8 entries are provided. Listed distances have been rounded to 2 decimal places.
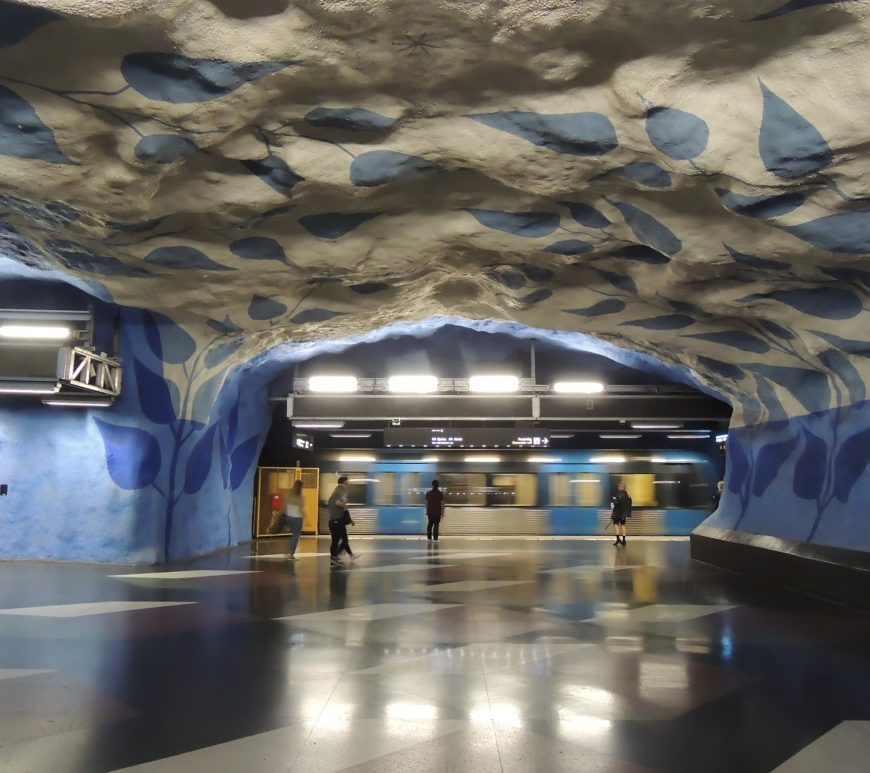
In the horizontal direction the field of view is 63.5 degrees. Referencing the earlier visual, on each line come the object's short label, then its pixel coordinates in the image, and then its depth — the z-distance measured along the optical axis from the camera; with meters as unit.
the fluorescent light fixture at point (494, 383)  15.53
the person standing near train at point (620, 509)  17.08
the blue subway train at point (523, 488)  19.34
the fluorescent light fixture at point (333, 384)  15.86
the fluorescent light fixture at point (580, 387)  15.48
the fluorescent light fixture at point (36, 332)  10.76
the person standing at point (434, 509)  17.27
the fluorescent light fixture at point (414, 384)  15.70
